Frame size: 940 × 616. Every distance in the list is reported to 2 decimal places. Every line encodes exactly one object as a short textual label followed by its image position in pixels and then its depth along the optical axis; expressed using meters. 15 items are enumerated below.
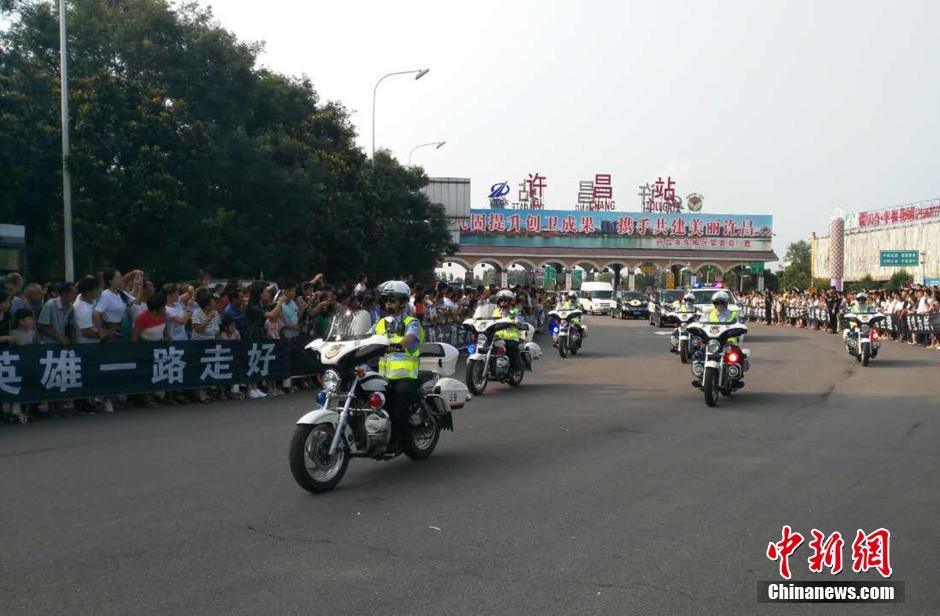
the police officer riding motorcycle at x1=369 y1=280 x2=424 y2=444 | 8.39
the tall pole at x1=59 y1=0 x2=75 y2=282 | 22.17
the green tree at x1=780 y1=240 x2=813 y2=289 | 100.03
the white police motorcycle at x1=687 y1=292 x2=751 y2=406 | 13.17
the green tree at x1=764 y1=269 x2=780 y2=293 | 96.38
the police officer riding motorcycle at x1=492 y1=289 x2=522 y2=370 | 15.62
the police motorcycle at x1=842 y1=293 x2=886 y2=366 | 20.77
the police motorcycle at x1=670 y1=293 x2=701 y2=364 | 20.80
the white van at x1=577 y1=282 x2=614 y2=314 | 56.12
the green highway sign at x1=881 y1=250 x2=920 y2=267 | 68.50
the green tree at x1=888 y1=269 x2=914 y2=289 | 65.38
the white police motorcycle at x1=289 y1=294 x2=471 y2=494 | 7.48
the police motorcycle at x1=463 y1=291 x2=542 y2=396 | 14.94
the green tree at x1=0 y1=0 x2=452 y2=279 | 24.14
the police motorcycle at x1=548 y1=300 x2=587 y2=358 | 23.39
